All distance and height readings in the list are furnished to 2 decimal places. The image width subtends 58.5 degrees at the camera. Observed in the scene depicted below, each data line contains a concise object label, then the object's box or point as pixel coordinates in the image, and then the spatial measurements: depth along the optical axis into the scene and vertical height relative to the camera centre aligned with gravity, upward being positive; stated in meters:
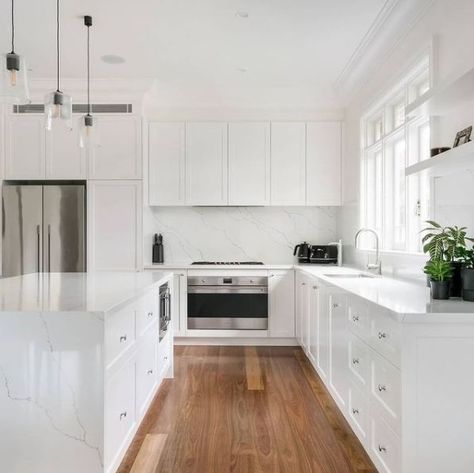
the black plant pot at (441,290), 2.04 -0.28
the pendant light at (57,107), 2.53 +0.75
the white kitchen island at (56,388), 1.77 -0.66
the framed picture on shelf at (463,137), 2.15 +0.50
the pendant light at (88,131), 2.92 +0.70
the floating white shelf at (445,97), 1.97 +0.70
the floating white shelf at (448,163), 1.88 +0.35
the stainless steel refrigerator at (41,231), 4.37 +0.01
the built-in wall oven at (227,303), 4.49 -0.76
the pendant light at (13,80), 2.05 +0.76
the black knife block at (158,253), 4.94 -0.25
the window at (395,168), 3.11 +0.56
